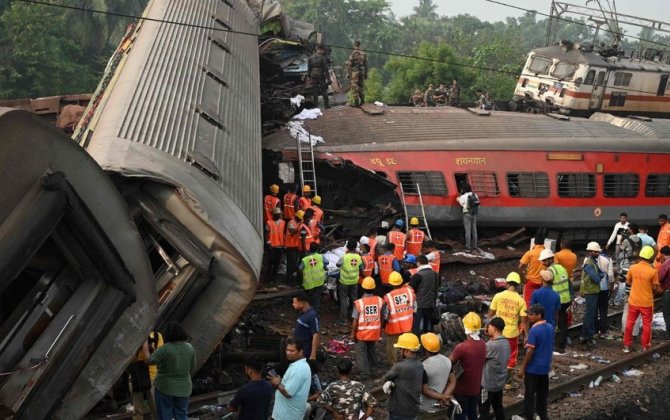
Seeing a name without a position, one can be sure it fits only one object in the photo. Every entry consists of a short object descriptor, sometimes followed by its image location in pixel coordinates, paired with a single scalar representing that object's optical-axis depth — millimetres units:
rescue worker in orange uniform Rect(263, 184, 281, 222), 14594
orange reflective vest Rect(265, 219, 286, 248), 14227
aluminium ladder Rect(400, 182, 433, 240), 17406
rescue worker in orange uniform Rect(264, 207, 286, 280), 14242
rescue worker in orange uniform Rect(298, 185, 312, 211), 15102
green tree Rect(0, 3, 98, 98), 32312
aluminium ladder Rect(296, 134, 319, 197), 16516
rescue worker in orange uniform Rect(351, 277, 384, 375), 10805
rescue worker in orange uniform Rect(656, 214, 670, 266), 15680
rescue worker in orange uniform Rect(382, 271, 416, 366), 10992
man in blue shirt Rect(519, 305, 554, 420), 9531
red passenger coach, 17766
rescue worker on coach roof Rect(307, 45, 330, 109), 22609
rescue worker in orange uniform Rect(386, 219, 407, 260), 14929
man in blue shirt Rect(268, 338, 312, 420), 7812
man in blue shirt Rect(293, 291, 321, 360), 9906
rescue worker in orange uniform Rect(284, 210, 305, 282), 14323
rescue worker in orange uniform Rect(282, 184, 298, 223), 15219
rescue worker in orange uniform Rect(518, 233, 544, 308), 12688
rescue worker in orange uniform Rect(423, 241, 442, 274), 13705
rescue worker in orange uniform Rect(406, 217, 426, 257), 15211
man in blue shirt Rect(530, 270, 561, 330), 10891
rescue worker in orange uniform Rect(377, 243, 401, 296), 13500
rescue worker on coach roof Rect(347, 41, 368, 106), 24797
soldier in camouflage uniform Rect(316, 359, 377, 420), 7766
